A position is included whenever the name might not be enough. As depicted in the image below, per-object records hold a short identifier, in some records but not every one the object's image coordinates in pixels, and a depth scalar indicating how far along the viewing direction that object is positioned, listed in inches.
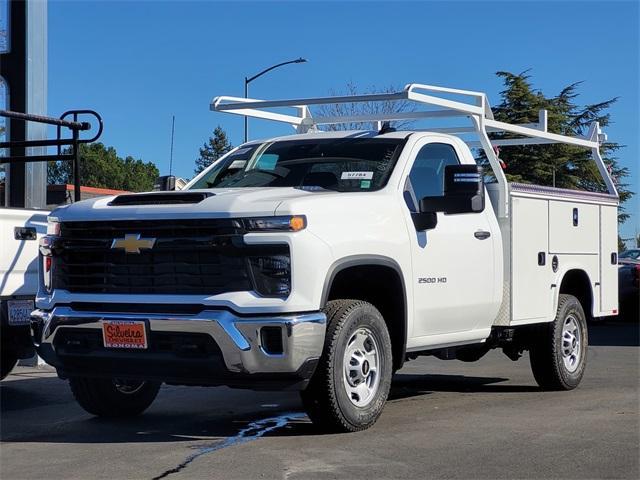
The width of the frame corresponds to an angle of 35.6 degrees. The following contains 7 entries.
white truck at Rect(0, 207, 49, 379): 310.0
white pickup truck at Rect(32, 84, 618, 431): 237.9
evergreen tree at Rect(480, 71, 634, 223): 1111.0
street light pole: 1284.4
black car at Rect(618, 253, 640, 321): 747.4
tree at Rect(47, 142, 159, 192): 3531.0
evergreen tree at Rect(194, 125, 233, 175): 3729.6
